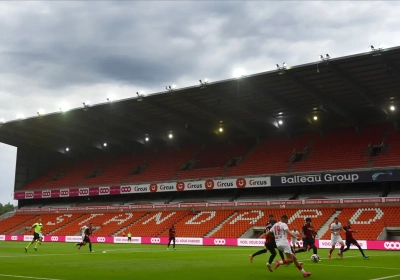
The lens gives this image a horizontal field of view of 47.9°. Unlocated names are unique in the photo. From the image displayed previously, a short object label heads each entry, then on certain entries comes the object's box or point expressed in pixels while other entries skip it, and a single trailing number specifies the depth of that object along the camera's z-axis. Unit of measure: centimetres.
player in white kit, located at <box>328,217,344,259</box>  2210
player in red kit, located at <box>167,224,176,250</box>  3253
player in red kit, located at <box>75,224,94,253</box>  2766
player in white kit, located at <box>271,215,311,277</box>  1422
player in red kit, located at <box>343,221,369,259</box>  2196
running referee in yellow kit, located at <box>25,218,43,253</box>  2973
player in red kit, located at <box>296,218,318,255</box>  1997
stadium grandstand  4019
